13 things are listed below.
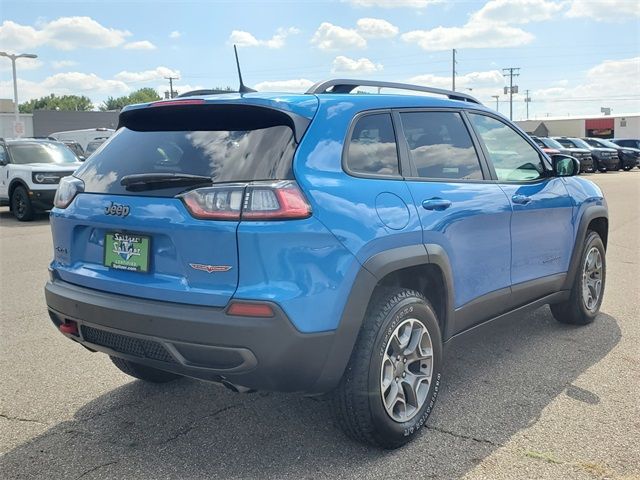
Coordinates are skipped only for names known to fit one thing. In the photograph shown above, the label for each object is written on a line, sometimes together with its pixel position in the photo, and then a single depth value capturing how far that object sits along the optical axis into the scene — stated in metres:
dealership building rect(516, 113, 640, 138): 75.56
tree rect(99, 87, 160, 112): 117.42
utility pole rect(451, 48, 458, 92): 76.12
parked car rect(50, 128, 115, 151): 31.69
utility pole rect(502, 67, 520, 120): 89.94
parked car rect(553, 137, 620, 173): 31.65
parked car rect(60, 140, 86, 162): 19.88
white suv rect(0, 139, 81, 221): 13.42
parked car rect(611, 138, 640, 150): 37.75
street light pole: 29.69
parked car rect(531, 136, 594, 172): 27.69
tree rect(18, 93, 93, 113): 121.06
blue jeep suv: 2.68
